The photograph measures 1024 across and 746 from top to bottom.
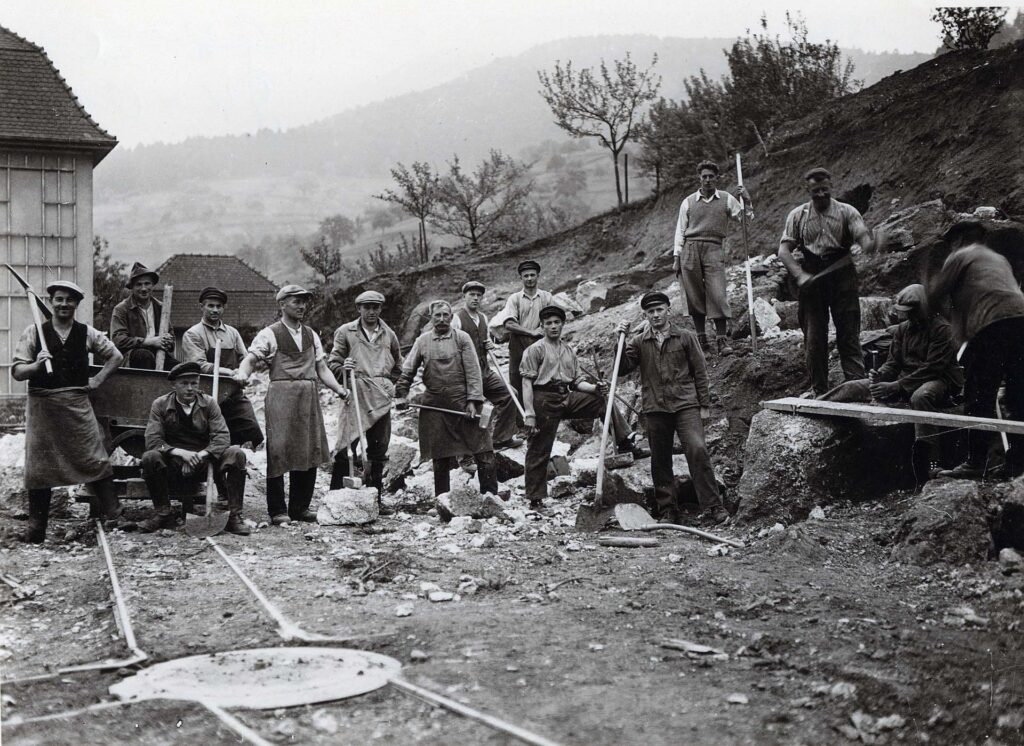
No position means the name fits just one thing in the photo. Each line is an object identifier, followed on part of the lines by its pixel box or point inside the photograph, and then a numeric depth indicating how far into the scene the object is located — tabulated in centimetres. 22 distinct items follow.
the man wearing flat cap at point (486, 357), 970
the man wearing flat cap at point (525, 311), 977
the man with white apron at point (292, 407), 797
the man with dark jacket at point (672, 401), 734
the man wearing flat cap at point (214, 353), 817
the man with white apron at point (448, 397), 857
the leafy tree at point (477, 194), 2928
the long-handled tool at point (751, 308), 973
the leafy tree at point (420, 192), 2995
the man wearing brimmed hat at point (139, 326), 823
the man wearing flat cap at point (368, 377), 895
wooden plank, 561
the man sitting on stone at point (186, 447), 734
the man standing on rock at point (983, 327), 586
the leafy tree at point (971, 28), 1413
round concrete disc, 371
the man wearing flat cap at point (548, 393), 819
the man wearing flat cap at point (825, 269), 736
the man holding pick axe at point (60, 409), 699
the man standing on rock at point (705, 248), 955
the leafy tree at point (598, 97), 2547
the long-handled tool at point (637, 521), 693
